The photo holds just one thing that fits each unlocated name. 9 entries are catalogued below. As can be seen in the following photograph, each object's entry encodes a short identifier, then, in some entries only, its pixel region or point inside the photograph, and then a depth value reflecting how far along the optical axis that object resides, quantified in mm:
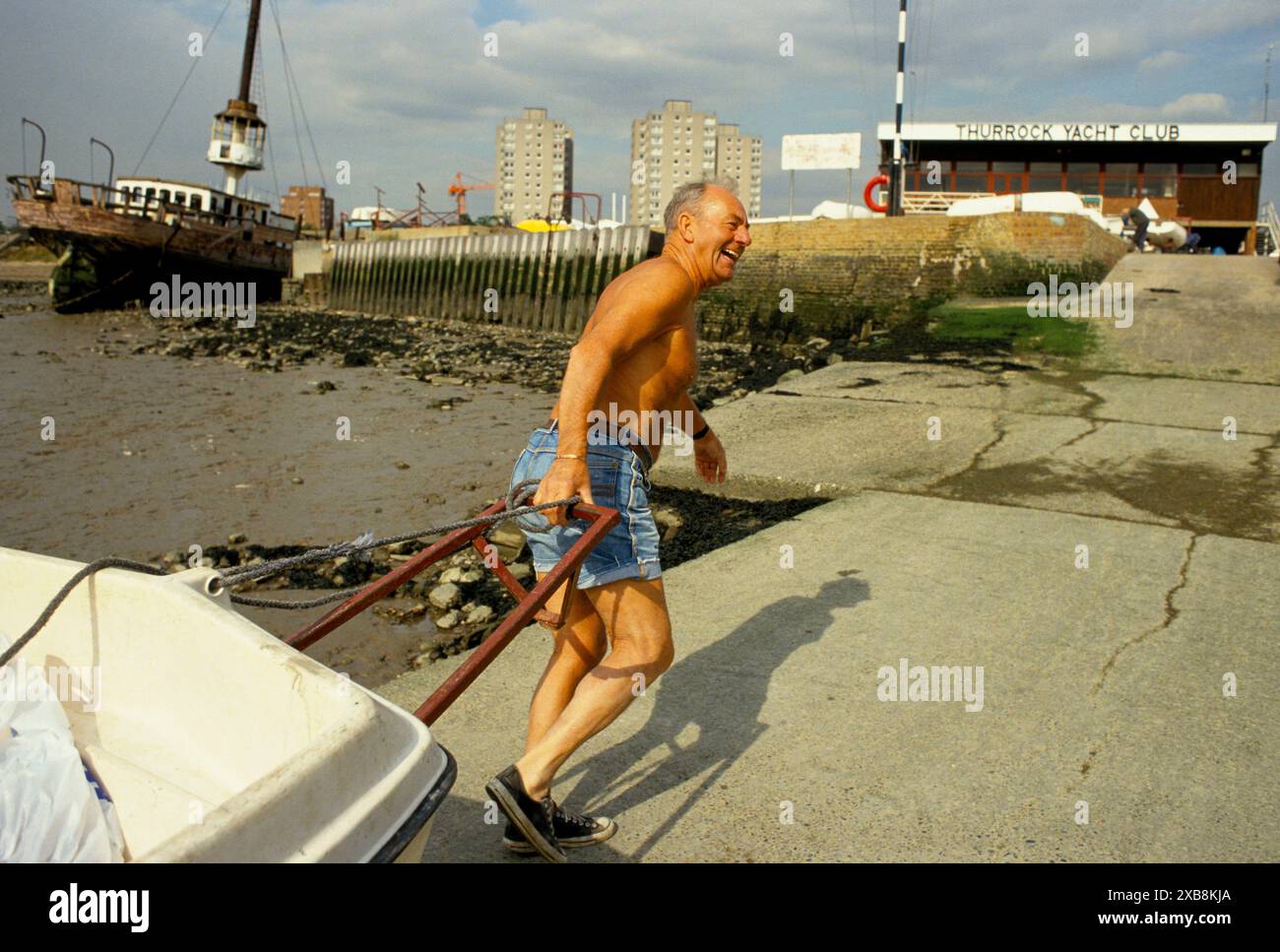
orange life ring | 30203
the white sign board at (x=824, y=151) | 27734
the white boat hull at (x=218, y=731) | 1664
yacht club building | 36094
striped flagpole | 24641
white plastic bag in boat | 2002
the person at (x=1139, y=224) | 26734
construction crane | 55562
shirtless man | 2758
